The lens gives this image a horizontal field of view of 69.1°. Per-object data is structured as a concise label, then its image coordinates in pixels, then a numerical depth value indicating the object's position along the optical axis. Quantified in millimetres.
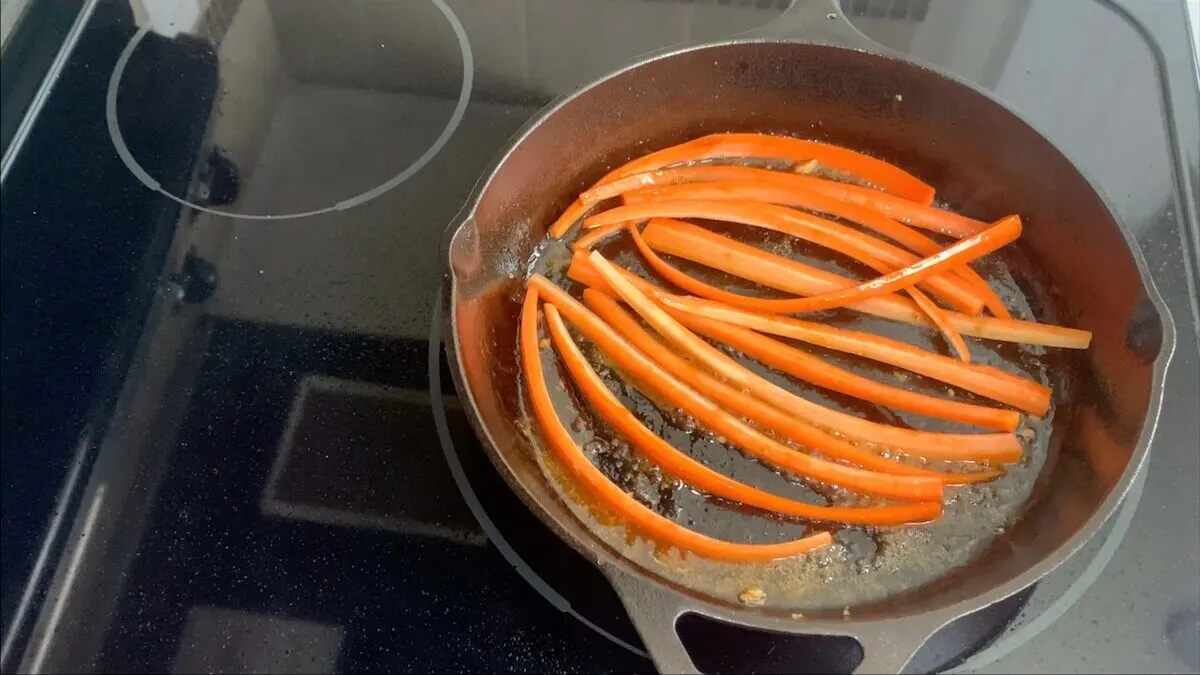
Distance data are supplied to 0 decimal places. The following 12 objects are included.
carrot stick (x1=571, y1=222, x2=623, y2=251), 388
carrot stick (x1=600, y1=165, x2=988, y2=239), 397
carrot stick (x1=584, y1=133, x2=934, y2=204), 404
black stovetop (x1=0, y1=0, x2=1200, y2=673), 307
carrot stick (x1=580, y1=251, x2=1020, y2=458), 342
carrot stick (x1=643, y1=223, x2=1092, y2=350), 364
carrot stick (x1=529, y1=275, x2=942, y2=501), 331
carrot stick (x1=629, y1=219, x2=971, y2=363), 367
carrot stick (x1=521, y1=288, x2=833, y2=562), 311
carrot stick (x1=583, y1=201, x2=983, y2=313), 384
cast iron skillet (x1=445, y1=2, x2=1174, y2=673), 280
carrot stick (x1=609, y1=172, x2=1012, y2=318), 394
